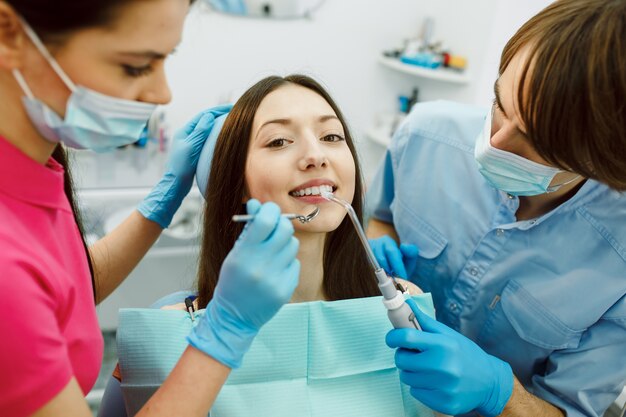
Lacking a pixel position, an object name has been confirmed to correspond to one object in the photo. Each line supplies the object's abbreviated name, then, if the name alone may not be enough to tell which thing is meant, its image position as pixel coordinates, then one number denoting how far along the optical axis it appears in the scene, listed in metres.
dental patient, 1.04
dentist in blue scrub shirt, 0.87
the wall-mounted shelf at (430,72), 2.58
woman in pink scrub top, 0.62
